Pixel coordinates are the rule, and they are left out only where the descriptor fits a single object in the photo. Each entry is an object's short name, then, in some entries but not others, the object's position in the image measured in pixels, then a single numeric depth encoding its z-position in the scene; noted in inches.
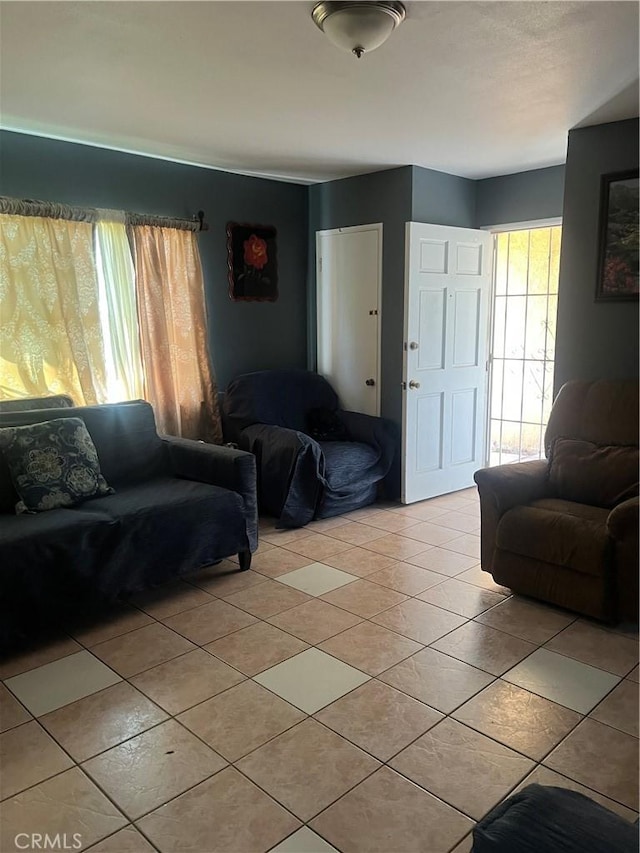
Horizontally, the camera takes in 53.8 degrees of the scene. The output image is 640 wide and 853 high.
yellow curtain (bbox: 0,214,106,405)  139.0
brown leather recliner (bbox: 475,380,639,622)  107.9
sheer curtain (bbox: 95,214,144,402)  154.3
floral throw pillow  113.0
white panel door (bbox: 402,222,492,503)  174.2
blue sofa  99.7
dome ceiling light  79.1
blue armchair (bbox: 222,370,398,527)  160.7
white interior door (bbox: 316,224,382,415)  182.9
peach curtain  161.0
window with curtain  140.3
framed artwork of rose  181.9
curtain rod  136.7
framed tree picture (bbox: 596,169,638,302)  131.2
